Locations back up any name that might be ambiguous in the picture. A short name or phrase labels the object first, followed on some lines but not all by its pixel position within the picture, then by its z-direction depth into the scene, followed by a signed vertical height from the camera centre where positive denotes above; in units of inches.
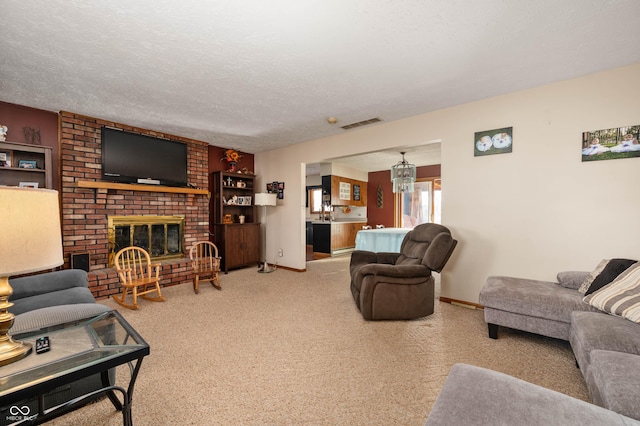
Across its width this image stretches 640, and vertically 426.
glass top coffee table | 39.3 -24.3
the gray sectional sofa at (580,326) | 45.1 -29.2
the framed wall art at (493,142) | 119.2 +28.8
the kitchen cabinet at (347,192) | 291.0 +19.5
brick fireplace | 140.3 +4.7
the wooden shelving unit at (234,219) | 203.5 -6.9
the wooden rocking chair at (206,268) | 154.5 -32.3
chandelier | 231.5 +27.3
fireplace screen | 158.6 -13.7
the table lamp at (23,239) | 38.0 -3.7
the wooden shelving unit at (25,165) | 121.0 +21.9
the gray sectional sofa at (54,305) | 59.5 -25.3
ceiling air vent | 152.3 +48.5
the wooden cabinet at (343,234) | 284.8 -26.9
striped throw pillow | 69.0 -24.2
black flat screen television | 152.6 +31.3
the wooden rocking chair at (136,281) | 128.0 -33.2
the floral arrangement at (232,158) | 212.5 +40.9
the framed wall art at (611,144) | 96.3 +22.1
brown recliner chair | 109.0 -30.9
